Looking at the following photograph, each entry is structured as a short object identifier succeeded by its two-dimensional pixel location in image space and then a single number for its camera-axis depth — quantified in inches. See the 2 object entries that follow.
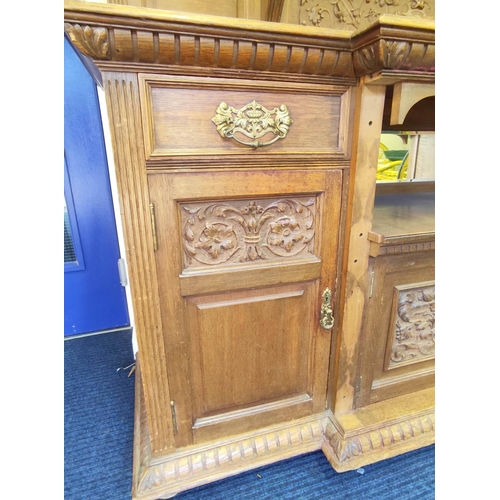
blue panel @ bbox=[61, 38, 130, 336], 51.6
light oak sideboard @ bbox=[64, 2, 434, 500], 22.3
